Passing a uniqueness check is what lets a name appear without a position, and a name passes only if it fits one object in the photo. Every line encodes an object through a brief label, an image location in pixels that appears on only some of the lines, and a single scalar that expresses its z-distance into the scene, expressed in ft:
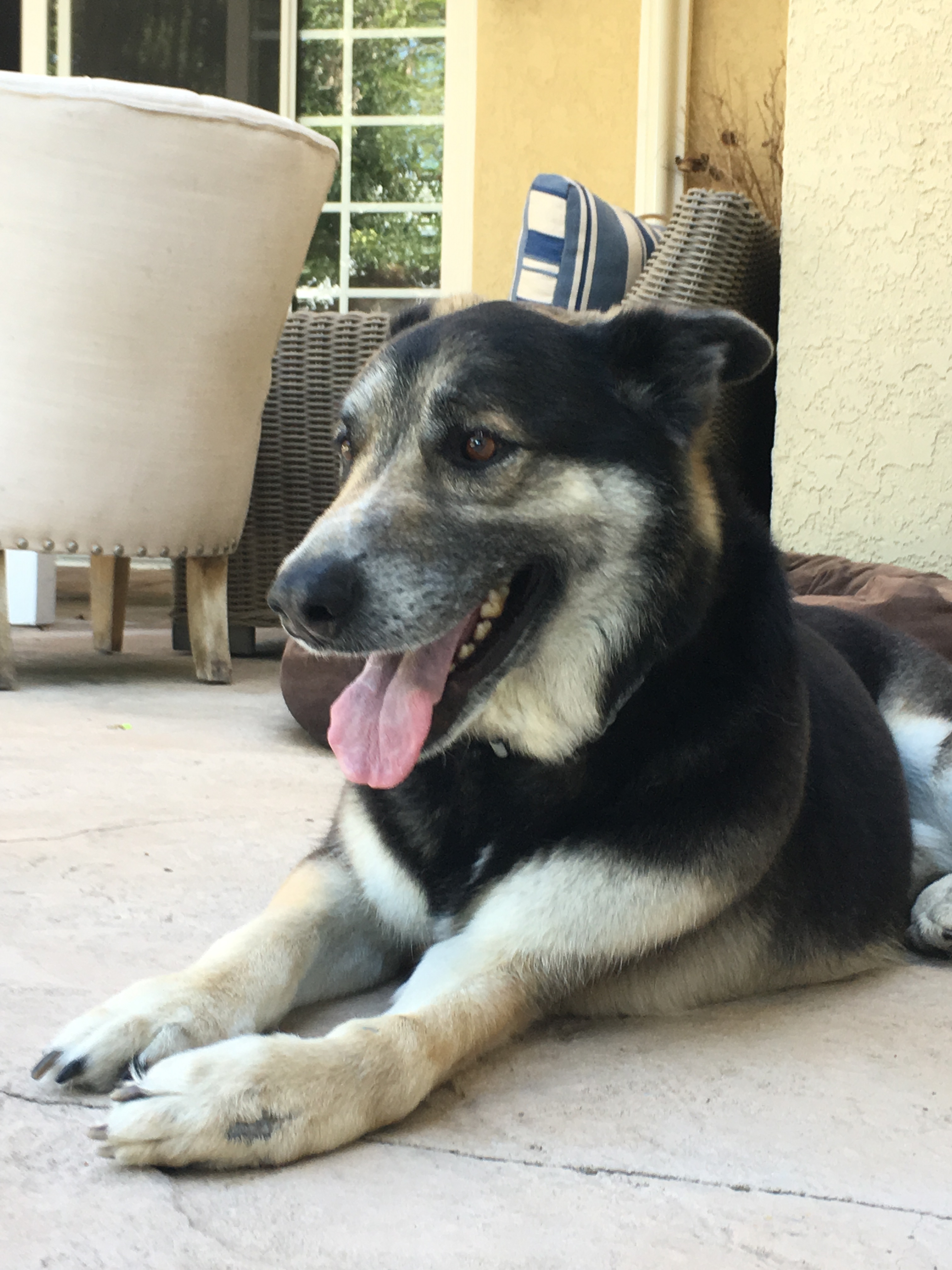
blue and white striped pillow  13.43
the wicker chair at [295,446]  16.76
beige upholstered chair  12.78
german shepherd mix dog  5.53
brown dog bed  11.27
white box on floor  20.03
